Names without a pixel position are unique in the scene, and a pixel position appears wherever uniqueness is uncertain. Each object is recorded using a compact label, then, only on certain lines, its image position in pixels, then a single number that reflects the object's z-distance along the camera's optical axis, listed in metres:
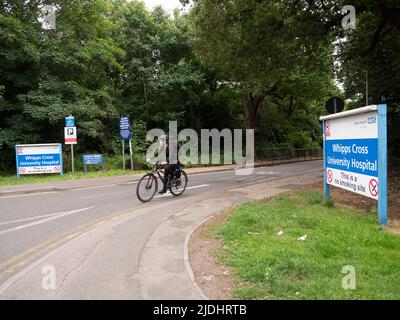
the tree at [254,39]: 14.51
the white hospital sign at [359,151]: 7.11
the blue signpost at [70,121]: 19.03
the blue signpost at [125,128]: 21.59
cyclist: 11.77
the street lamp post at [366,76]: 23.18
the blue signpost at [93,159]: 20.72
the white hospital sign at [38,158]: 18.75
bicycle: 11.16
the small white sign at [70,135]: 19.28
